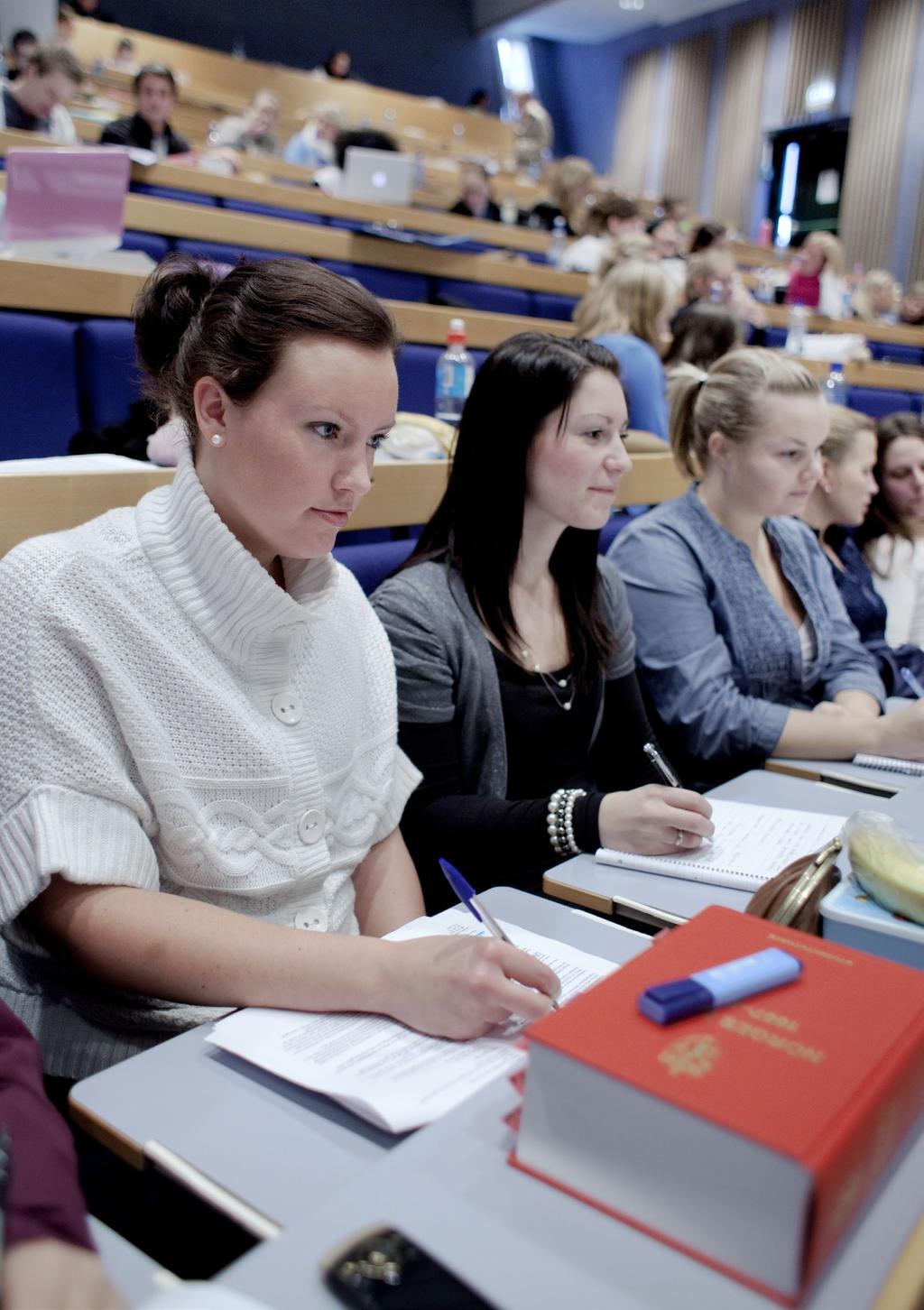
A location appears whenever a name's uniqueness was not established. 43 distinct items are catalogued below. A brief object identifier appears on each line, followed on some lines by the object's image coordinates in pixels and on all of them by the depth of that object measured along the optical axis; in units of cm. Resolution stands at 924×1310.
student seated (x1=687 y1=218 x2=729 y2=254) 563
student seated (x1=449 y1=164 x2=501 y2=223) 655
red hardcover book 51
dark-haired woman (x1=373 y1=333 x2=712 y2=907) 146
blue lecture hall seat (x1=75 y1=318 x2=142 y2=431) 224
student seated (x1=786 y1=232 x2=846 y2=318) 650
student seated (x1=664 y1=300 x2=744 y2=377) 346
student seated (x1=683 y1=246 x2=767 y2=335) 488
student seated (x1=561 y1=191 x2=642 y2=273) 541
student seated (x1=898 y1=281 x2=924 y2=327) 750
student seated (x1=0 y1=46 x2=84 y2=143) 440
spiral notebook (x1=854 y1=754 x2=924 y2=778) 158
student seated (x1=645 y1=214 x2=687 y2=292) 644
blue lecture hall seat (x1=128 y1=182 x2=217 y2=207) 400
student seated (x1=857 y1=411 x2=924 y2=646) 277
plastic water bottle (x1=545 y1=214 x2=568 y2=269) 584
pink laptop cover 235
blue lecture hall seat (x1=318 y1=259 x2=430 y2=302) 390
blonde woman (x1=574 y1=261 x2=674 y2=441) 330
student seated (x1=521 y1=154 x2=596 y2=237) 687
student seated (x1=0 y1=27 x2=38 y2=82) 573
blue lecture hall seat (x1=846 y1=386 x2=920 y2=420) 447
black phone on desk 50
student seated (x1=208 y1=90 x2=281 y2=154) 712
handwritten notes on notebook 112
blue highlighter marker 61
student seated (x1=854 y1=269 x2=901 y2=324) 712
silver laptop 491
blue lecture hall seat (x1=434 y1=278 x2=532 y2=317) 430
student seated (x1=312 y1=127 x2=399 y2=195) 529
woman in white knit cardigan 89
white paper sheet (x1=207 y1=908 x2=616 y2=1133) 70
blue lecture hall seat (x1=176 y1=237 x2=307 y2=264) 324
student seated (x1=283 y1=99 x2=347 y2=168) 712
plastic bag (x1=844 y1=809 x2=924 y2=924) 87
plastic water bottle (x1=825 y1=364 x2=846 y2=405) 407
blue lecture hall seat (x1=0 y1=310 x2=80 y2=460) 209
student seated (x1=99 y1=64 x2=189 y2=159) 498
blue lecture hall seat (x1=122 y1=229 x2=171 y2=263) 323
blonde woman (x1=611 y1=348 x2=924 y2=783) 186
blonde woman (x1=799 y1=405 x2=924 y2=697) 251
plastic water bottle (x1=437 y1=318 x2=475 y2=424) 286
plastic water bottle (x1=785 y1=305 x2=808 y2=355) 512
